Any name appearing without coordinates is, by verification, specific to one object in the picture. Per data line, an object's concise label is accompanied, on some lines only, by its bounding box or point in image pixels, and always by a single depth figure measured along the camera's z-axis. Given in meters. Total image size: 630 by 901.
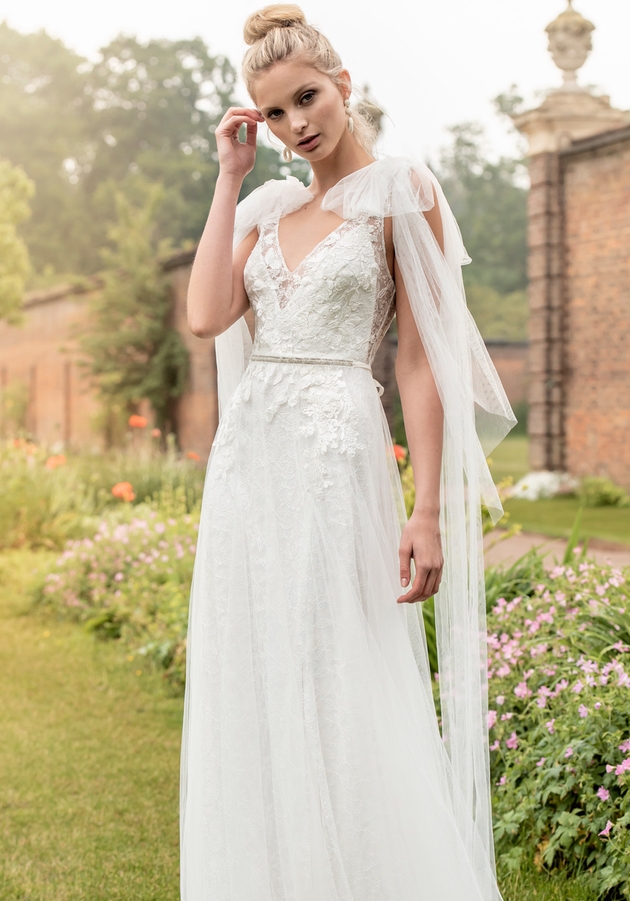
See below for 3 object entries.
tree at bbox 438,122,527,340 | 32.56
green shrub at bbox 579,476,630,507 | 11.63
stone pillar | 12.56
